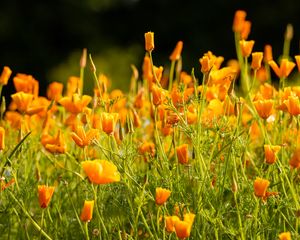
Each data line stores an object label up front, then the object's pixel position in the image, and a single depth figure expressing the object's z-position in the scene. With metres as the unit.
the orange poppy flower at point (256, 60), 3.86
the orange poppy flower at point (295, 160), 3.39
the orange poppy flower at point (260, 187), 3.12
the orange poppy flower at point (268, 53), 5.01
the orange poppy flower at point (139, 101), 4.59
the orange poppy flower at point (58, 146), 3.78
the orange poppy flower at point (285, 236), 2.95
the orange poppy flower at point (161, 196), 3.18
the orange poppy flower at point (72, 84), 4.80
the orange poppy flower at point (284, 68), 4.11
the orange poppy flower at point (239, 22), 4.55
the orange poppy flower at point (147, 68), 4.60
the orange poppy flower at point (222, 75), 3.80
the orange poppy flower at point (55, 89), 4.81
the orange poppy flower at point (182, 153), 3.50
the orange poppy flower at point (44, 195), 3.33
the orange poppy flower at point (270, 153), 3.28
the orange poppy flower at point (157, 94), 3.61
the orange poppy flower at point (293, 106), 3.42
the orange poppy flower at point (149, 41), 3.71
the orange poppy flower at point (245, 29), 4.63
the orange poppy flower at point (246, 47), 4.02
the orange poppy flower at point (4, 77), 4.40
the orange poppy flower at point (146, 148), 3.95
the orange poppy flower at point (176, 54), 4.48
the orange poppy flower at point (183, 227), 2.98
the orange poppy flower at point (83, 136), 3.42
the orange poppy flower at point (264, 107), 3.50
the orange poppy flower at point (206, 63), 3.56
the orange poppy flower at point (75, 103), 3.94
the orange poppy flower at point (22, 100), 4.09
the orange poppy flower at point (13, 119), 4.82
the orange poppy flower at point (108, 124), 3.39
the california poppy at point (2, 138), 3.58
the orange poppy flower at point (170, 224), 3.11
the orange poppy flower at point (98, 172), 3.10
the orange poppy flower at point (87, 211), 3.13
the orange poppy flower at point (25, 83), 4.56
